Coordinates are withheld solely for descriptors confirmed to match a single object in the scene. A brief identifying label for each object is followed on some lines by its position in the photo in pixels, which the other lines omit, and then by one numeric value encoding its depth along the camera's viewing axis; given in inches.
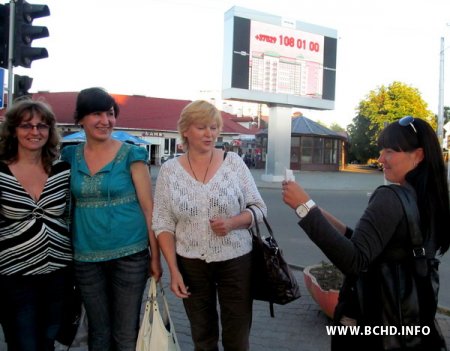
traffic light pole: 223.9
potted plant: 151.5
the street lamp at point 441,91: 992.2
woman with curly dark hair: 95.1
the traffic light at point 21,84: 229.1
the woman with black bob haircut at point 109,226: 99.4
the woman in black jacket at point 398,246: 66.4
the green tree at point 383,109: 1637.6
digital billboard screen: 860.6
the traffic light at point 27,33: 226.7
